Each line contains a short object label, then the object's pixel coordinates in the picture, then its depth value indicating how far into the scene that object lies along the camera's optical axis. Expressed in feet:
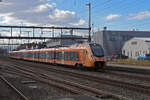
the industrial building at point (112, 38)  285.84
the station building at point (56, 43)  265.71
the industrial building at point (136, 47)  220.16
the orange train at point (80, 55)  76.33
